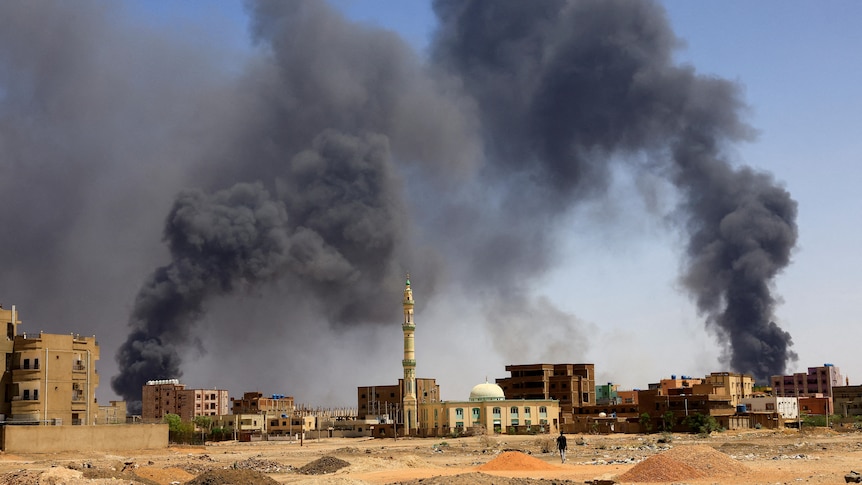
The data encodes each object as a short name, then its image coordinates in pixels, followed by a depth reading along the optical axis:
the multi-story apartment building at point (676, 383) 169.00
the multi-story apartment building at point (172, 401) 166.50
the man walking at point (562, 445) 61.12
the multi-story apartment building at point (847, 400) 182.38
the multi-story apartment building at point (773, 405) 153.75
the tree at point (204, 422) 153.01
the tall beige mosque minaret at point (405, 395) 143.50
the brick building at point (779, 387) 195.89
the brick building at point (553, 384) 158.62
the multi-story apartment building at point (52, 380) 81.75
